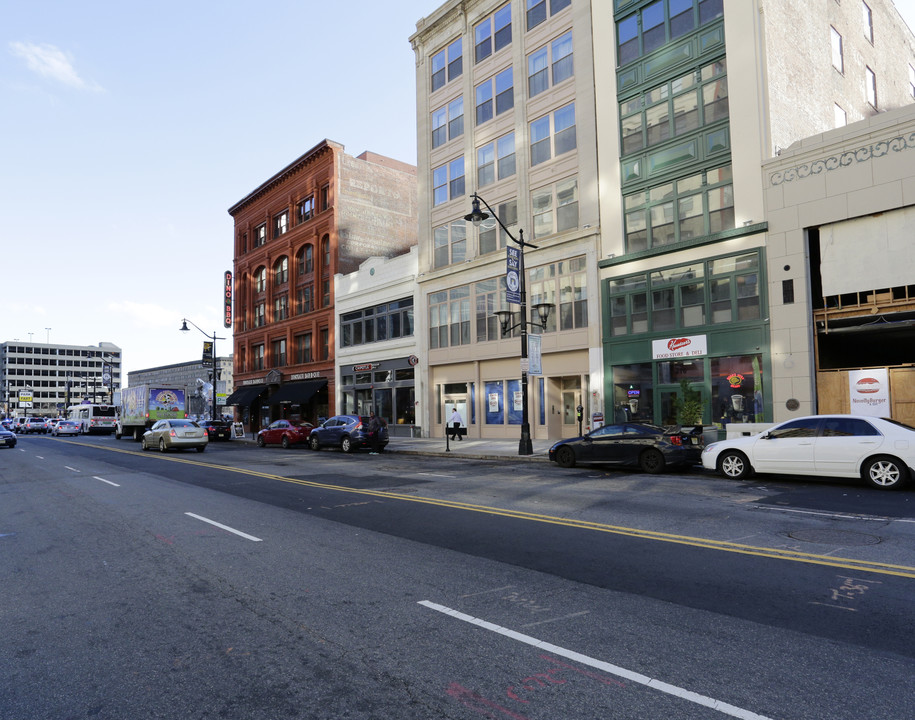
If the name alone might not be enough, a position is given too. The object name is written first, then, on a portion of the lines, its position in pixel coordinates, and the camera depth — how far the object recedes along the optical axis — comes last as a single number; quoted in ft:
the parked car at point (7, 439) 107.76
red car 102.17
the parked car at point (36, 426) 210.83
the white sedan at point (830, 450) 38.09
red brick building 141.18
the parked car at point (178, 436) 89.56
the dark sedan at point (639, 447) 51.60
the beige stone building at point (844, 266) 61.26
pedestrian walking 92.48
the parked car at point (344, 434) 84.33
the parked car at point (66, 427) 174.81
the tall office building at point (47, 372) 489.67
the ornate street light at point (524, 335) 68.44
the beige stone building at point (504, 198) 89.15
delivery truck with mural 122.01
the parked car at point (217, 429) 125.29
